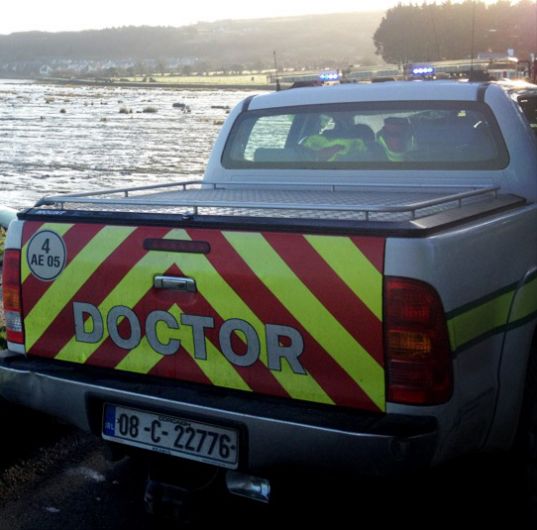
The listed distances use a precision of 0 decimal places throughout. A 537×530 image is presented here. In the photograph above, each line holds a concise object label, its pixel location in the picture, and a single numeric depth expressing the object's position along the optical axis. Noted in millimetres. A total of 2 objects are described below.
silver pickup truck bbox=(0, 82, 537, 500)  3270
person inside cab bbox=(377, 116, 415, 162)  5137
